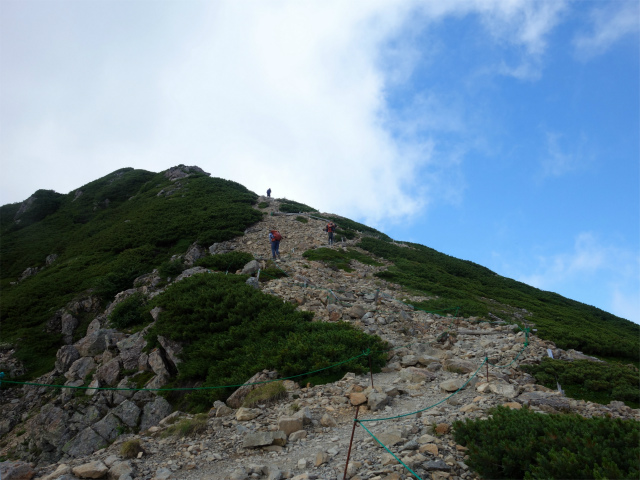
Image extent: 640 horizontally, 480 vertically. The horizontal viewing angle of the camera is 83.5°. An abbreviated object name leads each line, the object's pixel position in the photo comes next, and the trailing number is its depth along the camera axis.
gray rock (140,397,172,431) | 9.67
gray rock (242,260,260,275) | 17.08
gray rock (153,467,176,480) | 6.15
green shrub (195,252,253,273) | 19.08
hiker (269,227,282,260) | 20.58
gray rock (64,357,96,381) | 13.20
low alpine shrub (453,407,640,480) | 4.17
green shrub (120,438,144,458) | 6.92
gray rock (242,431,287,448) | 6.66
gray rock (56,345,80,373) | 14.23
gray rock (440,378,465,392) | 8.20
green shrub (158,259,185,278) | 20.11
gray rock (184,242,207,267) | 22.05
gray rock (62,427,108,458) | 9.25
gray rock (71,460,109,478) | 6.29
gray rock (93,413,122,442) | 9.43
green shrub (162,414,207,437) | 7.62
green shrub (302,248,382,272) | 21.11
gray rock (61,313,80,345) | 18.44
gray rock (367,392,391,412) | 7.62
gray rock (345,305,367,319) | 13.58
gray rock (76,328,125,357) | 14.07
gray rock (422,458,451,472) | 5.14
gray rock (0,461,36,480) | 6.51
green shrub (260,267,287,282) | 16.66
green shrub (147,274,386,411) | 9.65
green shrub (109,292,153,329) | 15.53
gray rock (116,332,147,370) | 12.38
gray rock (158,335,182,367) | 11.62
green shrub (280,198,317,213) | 35.30
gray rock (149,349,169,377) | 11.24
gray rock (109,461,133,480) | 6.23
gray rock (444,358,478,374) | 9.48
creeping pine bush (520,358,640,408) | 8.18
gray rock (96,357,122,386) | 12.00
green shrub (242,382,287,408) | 8.38
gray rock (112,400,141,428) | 9.73
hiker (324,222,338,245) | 25.78
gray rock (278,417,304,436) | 7.04
